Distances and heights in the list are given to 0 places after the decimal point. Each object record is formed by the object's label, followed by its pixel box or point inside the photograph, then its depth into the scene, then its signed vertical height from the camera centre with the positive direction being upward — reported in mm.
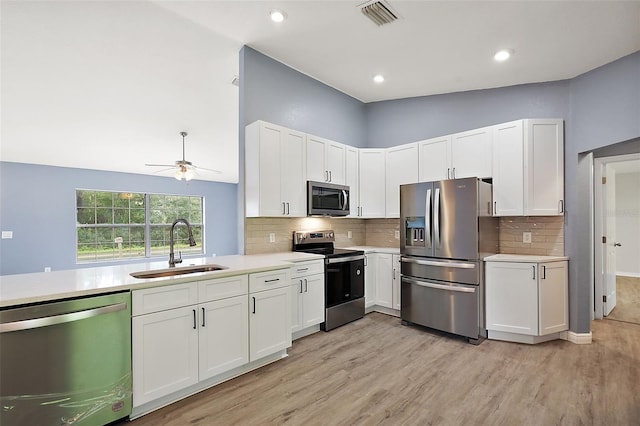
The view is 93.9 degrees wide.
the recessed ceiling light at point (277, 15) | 2648 +1793
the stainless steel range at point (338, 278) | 3525 -796
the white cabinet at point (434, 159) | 3914 +736
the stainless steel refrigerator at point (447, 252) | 3262 -449
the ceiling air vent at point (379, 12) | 2535 +1774
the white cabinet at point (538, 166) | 3410 +539
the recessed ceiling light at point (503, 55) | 3111 +1685
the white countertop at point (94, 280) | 1653 -442
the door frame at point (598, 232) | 4000 -269
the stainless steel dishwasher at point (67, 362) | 1567 -837
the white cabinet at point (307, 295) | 3154 -879
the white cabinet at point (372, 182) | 4500 +482
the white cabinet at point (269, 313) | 2582 -898
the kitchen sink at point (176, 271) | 2412 -479
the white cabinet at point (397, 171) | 4219 +623
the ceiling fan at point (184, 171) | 5062 +765
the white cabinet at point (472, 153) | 3625 +749
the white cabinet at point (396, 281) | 4043 -918
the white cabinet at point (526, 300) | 3197 -945
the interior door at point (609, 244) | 4199 -464
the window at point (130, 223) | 6973 -215
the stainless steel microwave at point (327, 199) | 3662 +194
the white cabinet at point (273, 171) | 3193 +487
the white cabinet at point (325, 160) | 3730 +706
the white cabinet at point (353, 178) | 4293 +528
